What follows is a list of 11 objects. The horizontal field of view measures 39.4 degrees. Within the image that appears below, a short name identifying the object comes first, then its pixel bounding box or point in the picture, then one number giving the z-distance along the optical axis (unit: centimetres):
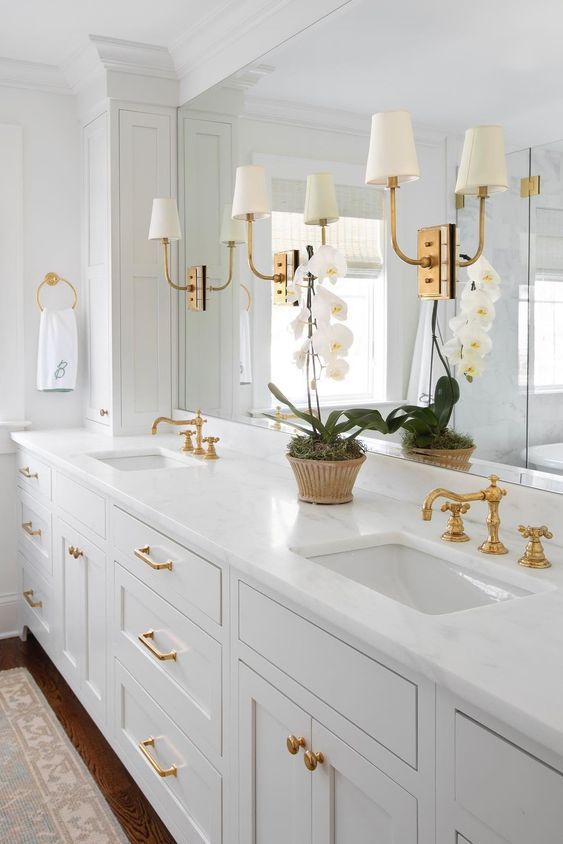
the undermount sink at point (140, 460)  290
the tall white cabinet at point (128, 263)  320
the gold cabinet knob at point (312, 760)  127
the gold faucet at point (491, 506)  151
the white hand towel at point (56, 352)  337
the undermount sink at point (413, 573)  147
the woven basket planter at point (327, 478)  196
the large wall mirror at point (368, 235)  164
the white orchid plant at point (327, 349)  201
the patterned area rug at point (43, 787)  207
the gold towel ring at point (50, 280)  343
